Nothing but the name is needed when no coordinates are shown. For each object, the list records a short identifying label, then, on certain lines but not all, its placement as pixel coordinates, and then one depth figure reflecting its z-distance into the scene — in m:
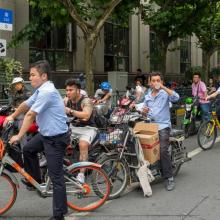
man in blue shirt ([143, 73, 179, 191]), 7.55
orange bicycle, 6.01
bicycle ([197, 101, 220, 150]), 11.21
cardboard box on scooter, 7.34
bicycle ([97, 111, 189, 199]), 6.96
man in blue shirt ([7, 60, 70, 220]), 5.66
